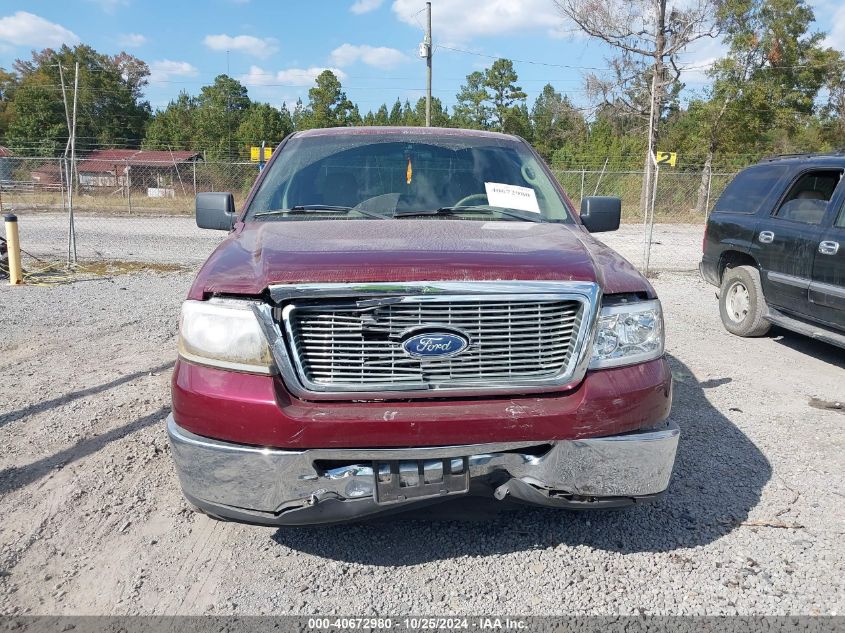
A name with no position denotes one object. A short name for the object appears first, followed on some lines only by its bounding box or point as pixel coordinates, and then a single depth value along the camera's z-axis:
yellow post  8.93
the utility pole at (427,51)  27.12
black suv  5.60
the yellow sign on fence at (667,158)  11.30
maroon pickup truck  2.27
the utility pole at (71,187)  10.34
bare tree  31.44
